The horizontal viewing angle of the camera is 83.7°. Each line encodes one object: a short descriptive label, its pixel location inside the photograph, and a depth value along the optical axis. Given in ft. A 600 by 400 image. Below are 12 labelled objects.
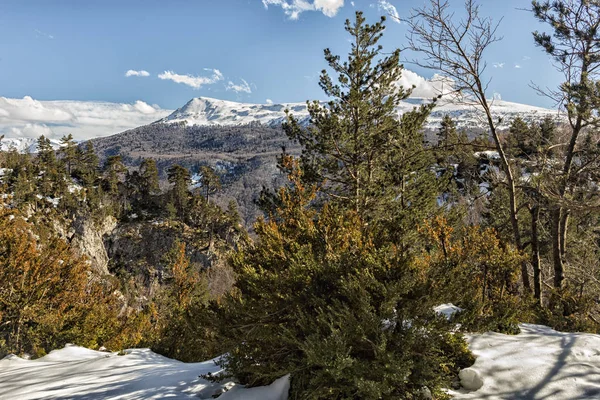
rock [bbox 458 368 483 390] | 12.09
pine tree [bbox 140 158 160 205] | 175.52
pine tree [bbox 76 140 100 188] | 169.38
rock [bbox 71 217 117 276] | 137.08
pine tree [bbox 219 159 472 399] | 10.89
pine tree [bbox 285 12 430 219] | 37.58
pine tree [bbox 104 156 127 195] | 171.12
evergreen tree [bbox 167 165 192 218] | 167.02
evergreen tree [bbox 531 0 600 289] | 17.25
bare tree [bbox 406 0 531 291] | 24.08
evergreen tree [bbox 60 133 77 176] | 171.12
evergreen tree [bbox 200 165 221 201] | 177.75
